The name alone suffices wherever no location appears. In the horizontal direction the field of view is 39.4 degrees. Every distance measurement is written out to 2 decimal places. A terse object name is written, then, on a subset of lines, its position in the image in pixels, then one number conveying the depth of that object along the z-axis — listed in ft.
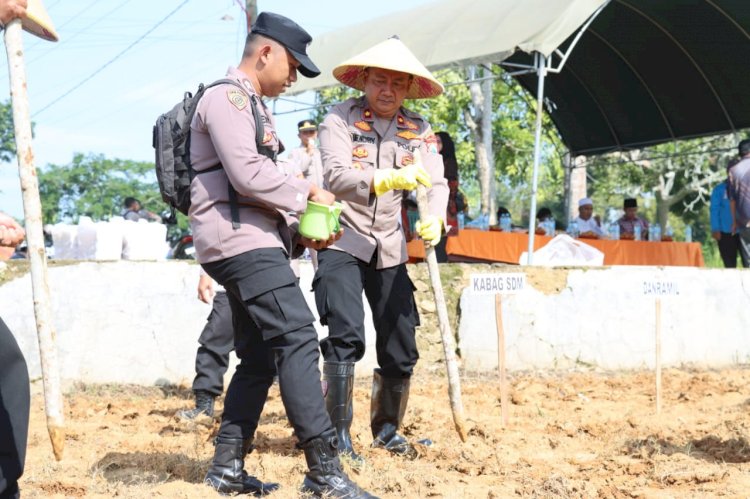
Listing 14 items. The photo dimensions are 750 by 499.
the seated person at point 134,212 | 47.15
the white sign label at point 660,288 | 24.36
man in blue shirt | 43.62
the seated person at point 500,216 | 43.51
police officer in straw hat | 15.90
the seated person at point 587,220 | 49.35
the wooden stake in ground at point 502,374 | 20.08
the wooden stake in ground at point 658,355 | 22.72
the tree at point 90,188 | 169.17
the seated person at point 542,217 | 44.19
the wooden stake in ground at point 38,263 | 11.52
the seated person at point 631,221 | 49.75
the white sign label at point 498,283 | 20.45
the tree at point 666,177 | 111.75
